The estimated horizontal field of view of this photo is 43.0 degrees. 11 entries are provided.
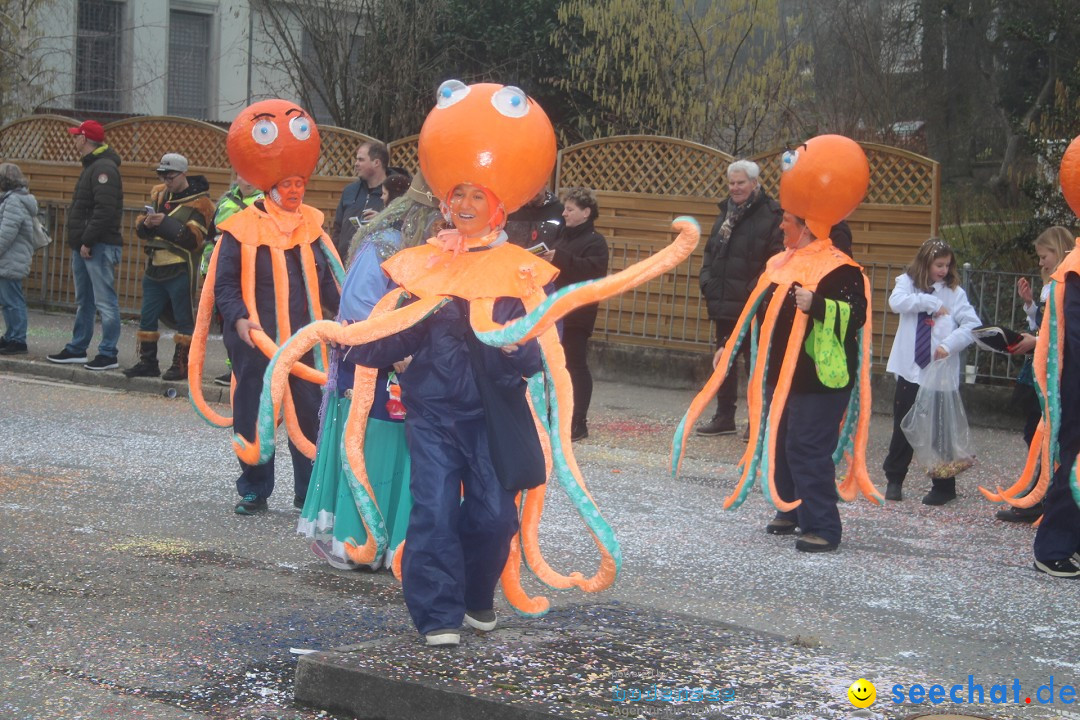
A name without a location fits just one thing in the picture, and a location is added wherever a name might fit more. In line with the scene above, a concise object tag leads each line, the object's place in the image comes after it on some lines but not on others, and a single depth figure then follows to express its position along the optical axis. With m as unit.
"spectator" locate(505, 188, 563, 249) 8.74
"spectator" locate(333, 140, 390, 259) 8.84
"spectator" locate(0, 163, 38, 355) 12.45
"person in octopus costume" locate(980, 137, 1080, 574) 6.31
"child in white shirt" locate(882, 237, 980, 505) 8.24
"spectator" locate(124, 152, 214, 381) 11.14
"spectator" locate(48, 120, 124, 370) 11.89
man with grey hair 9.56
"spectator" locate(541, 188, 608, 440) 9.59
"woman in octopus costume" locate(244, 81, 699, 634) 4.56
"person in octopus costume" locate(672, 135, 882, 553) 6.71
